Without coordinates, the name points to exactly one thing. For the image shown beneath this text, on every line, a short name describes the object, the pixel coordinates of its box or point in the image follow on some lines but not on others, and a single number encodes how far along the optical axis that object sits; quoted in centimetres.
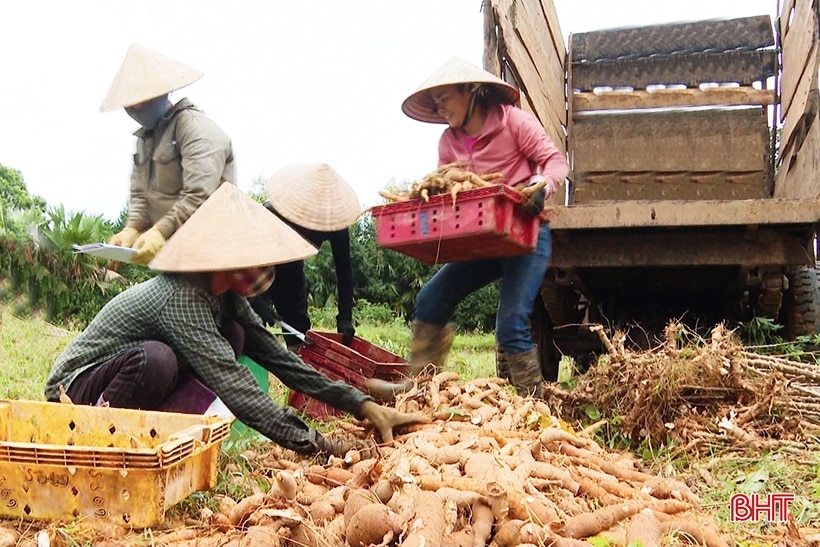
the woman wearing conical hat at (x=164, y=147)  361
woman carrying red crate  350
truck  378
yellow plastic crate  213
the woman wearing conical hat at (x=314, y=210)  404
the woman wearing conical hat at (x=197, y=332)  270
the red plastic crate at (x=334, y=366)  373
